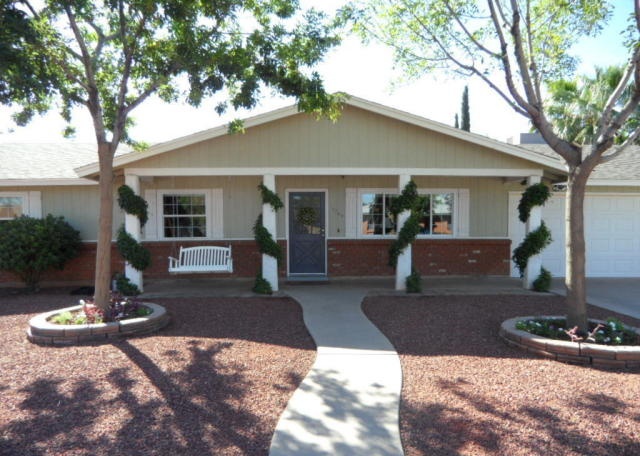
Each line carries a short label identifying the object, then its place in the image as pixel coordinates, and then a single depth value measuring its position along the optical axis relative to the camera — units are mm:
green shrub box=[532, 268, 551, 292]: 8922
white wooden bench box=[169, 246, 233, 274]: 9055
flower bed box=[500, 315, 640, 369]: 4789
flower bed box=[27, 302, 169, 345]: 5637
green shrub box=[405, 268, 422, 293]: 8852
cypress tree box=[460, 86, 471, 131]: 26553
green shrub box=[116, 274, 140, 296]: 8570
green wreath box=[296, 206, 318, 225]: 10766
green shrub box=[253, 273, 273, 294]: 8719
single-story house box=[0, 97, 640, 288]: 10375
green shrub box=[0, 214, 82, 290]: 9023
